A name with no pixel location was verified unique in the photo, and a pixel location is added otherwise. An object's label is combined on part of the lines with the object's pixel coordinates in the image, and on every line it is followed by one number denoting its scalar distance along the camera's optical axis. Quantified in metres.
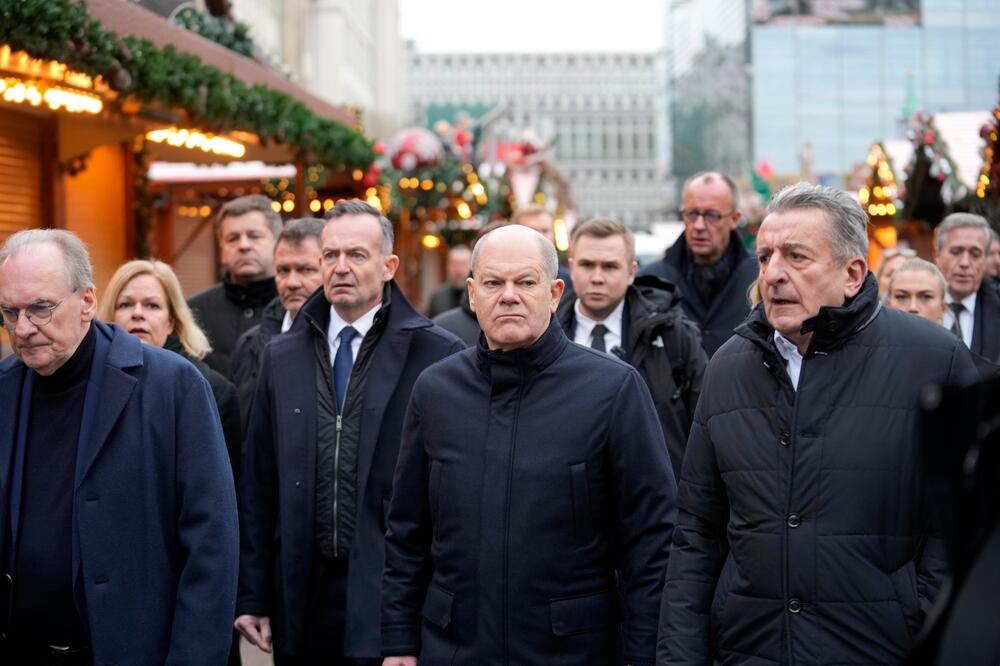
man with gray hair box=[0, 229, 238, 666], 4.06
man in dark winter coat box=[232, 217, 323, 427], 6.77
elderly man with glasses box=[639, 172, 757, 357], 7.59
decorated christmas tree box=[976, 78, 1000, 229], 11.95
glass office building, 95.94
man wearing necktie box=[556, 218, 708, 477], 6.32
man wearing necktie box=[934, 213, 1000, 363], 8.34
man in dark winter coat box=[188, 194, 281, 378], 7.75
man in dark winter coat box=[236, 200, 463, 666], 5.15
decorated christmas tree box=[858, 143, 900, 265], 23.88
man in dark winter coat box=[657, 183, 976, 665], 3.48
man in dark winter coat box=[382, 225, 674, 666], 4.10
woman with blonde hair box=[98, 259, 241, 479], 6.15
